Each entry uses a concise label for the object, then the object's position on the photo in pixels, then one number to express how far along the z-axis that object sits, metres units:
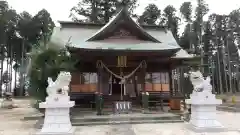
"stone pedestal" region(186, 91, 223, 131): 6.72
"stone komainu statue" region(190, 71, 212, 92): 6.99
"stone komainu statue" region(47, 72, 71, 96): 6.70
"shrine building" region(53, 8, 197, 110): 10.10
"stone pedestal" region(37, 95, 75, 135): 6.41
